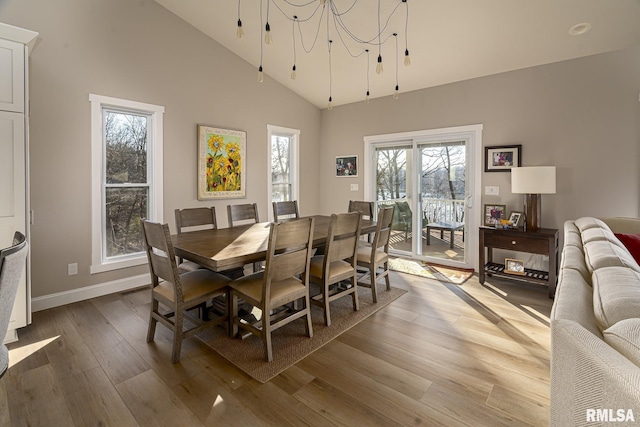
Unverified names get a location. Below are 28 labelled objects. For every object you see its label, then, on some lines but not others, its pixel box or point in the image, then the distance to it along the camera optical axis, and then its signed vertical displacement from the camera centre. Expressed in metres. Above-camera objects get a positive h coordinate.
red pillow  2.25 -0.26
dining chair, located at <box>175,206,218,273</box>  2.96 -0.15
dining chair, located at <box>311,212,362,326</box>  2.67 -0.49
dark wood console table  3.33 -0.44
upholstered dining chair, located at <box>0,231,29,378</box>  1.08 -0.27
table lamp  3.34 +0.23
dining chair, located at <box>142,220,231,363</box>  2.10 -0.60
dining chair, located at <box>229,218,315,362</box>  2.15 -0.58
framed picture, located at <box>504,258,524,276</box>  3.69 -0.70
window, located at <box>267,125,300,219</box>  5.15 +0.71
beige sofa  0.64 -0.33
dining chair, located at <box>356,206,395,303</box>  3.15 -0.50
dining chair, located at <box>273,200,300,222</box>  3.93 -0.04
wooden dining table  2.03 -0.30
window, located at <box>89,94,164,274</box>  3.39 +0.32
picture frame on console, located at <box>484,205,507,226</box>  4.01 -0.09
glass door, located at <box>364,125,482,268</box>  4.34 +0.28
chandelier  3.23 +2.05
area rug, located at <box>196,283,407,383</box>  2.13 -1.06
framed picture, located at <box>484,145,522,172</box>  3.88 +0.63
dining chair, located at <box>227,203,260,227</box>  3.51 -0.09
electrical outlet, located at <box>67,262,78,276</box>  3.25 -0.67
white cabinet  2.34 +0.48
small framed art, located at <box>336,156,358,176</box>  5.43 +0.71
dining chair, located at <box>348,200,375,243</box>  4.02 -0.01
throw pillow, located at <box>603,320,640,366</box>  0.71 -0.31
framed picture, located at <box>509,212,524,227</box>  3.82 -0.15
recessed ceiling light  2.99 +1.73
